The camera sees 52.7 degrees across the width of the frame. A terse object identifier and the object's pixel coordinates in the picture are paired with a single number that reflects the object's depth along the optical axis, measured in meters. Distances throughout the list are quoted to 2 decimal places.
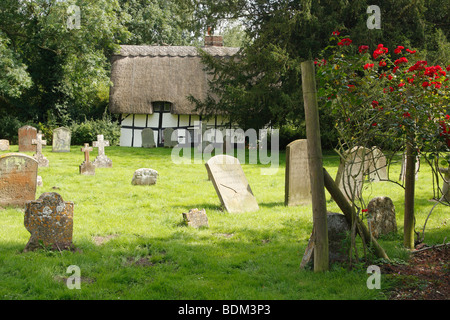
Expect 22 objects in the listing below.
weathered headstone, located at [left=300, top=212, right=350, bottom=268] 5.10
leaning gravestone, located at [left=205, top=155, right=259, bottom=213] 8.38
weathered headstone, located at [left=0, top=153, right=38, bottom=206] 7.94
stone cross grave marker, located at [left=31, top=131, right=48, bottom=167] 13.92
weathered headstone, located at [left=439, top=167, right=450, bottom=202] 8.54
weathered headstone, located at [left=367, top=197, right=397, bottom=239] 6.43
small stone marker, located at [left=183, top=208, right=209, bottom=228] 7.31
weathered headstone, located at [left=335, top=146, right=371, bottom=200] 4.83
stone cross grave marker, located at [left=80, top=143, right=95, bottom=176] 12.64
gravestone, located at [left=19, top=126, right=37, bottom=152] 18.62
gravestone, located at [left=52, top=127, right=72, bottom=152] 18.64
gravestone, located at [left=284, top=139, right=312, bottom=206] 8.65
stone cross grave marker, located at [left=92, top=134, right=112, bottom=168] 14.37
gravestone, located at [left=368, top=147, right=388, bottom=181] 11.06
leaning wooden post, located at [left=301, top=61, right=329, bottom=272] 4.85
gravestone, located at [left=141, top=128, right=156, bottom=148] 23.23
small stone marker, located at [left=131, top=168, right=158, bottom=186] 11.16
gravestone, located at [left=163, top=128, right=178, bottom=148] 23.22
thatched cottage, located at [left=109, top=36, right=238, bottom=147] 23.91
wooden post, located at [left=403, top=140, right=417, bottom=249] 5.40
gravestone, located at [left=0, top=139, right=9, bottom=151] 18.72
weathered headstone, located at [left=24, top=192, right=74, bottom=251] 5.69
